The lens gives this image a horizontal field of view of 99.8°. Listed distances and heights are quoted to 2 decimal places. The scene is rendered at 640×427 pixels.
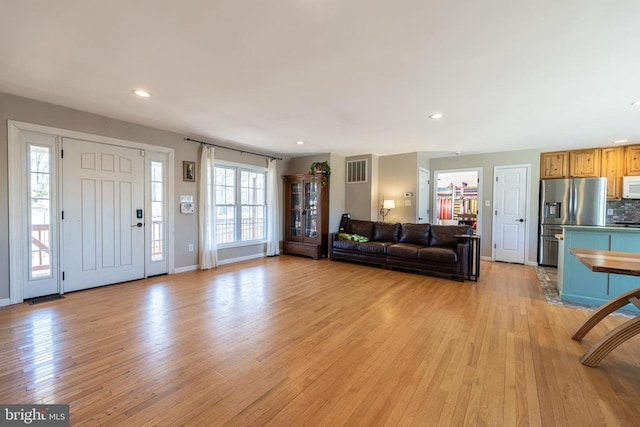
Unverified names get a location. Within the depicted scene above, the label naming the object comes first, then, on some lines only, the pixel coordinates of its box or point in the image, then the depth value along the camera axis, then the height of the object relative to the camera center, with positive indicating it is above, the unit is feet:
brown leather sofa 14.15 -2.27
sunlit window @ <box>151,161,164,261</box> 14.23 -0.29
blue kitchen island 10.07 -2.43
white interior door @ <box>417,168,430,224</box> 19.98 +1.04
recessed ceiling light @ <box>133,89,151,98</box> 9.41 +3.99
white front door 11.57 -0.43
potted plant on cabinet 19.38 +2.72
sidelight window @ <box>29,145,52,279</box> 10.68 -0.24
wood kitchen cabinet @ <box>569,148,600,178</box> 16.85 +3.06
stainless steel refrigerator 16.01 +0.26
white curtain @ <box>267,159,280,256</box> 20.07 -0.14
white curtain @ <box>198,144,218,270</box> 15.89 -0.35
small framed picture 15.31 +2.01
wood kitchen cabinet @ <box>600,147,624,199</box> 16.34 +2.62
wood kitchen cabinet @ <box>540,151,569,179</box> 17.58 +3.05
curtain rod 15.69 +3.78
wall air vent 20.85 +2.93
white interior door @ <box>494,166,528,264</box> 18.19 -0.19
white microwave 15.74 +1.46
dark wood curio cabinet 19.57 -0.61
